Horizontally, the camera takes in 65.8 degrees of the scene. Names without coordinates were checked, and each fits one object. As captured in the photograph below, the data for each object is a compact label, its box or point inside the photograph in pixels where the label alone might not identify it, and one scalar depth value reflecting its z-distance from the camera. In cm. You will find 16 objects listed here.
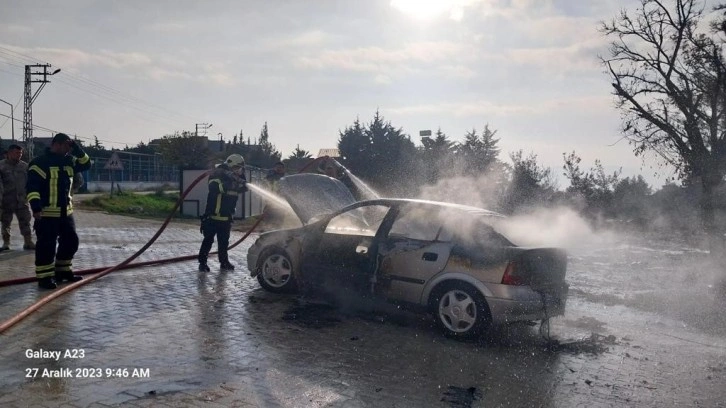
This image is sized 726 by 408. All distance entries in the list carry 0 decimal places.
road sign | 2770
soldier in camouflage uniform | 1070
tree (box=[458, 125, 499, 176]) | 2531
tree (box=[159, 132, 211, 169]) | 4889
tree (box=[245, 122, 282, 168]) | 6925
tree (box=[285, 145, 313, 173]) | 3595
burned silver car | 608
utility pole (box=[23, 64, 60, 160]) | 4791
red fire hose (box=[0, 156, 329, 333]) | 576
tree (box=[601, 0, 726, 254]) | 1359
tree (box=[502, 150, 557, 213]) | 2125
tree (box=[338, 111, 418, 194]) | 2589
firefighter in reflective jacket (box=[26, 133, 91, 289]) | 740
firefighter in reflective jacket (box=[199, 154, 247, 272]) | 950
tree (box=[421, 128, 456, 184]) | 2434
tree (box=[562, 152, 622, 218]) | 2428
